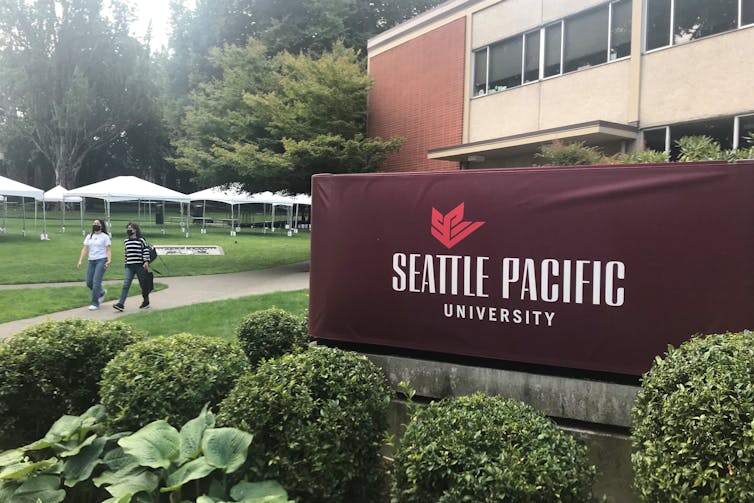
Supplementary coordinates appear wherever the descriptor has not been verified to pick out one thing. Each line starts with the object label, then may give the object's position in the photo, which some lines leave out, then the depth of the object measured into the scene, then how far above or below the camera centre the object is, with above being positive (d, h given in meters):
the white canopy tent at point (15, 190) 23.60 +1.06
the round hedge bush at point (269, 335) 5.41 -1.06
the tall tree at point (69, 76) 42.78 +10.42
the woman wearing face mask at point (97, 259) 10.54 -0.76
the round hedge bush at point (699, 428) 2.22 -0.80
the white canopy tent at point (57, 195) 29.35 +1.11
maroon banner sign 3.26 -0.23
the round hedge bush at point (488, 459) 2.45 -1.03
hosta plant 2.73 -1.23
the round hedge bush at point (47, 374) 3.92 -1.06
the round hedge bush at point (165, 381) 3.33 -0.94
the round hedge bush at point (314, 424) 2.84 -1.02
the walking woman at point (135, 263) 10.60 -0.81
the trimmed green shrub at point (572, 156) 10.75 +1.24
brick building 11.01 +3.38
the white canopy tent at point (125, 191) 26.19 +1.19
